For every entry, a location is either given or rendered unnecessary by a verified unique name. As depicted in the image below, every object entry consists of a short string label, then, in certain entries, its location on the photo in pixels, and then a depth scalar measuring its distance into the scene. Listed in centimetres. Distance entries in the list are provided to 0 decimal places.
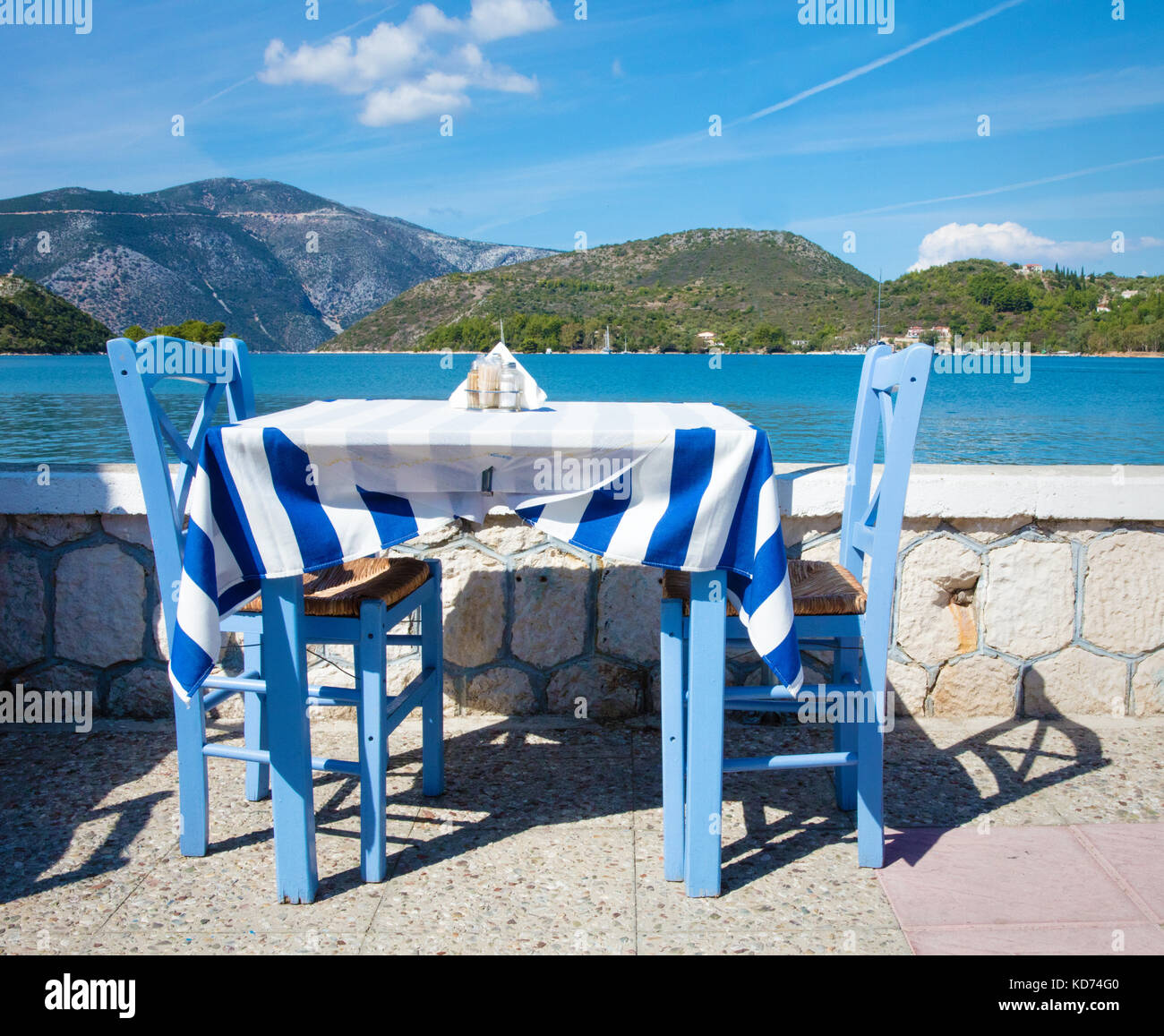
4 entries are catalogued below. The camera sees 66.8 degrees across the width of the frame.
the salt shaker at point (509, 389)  214
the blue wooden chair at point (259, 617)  185
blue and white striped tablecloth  173
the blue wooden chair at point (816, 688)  184
